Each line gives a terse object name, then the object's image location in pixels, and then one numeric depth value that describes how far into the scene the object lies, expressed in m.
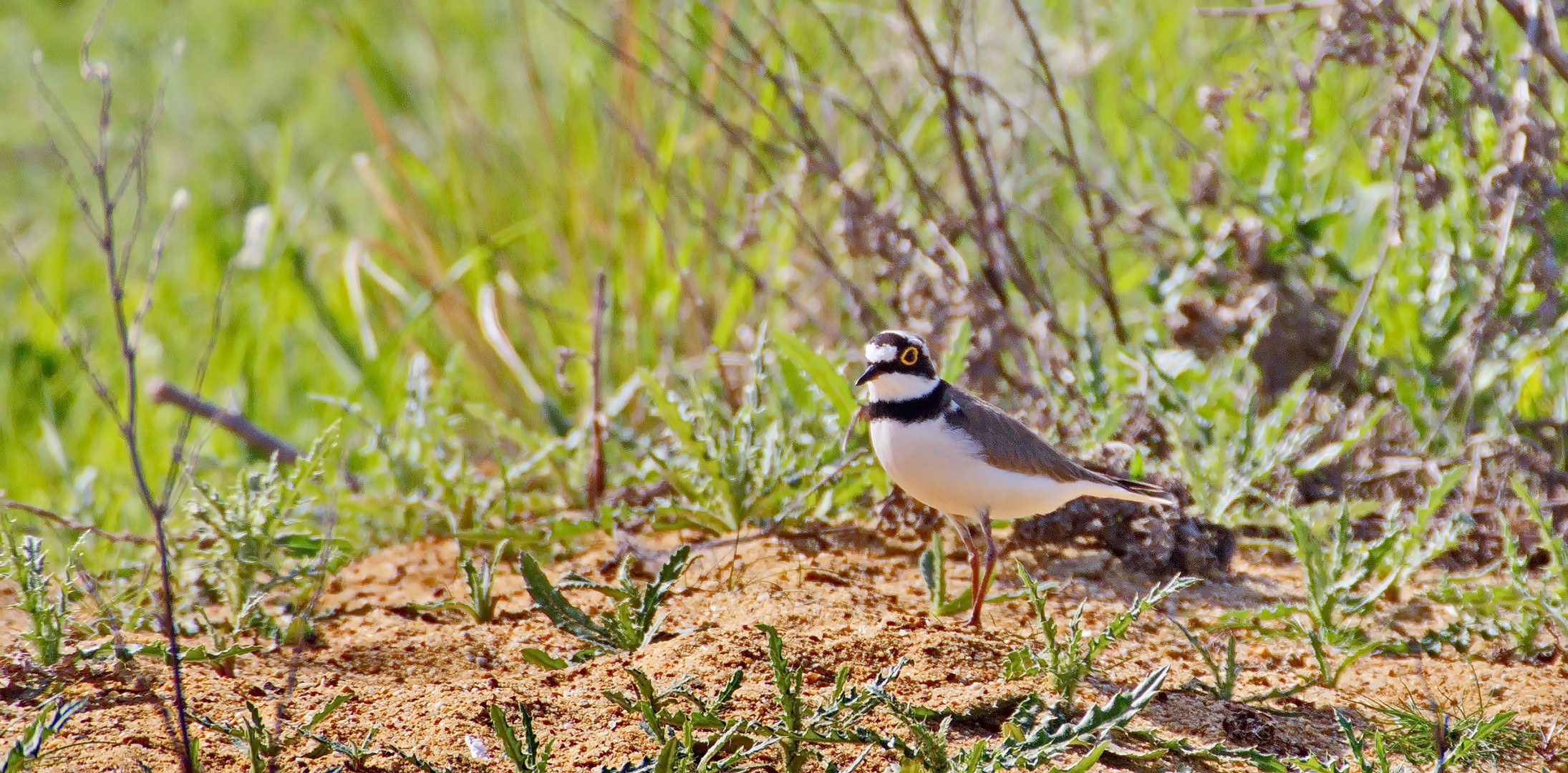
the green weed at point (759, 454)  7.51
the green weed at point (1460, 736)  5.10
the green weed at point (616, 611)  5.89
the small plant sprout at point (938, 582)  6.57
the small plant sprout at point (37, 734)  4.40
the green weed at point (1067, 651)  5.35
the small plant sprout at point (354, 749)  4.82
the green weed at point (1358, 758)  4.79
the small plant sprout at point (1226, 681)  5.70
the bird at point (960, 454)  6.58
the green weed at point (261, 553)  6.29
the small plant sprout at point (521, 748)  4.58
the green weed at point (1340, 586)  6.14
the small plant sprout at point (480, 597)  6.41
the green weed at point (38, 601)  5.57
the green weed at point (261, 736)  4.71
